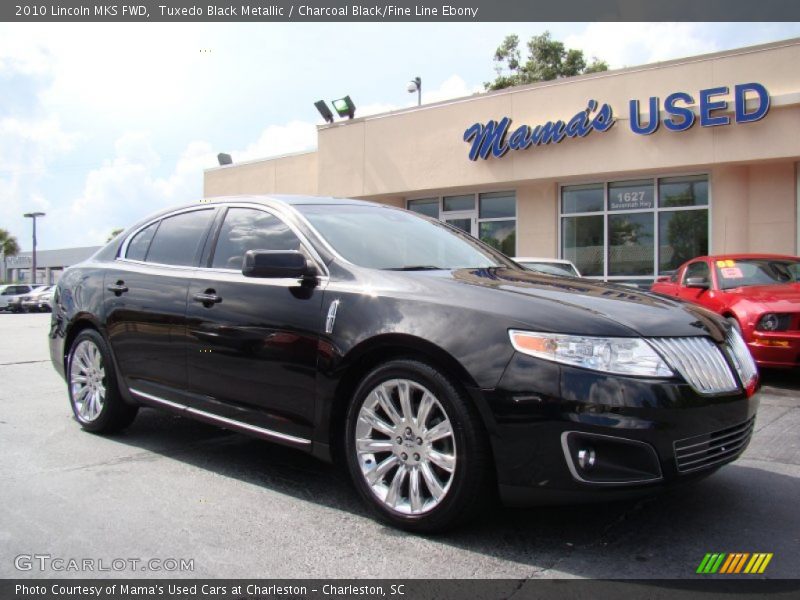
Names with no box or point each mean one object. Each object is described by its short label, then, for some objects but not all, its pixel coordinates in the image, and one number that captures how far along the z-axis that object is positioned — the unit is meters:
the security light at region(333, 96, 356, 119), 17.97
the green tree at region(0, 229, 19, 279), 62.44
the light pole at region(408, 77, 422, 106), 25.52
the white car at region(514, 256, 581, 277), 9.25
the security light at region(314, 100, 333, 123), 18.28
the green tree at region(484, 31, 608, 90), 30.09
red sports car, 6.60
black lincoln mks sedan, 2.66
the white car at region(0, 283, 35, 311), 35.38
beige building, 12.29
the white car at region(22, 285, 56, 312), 34.84
